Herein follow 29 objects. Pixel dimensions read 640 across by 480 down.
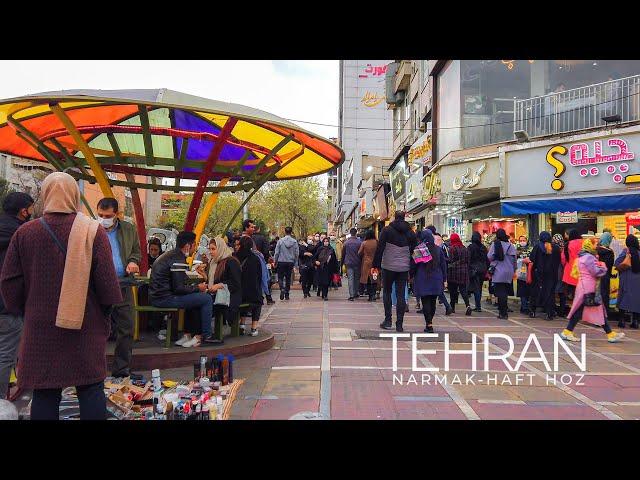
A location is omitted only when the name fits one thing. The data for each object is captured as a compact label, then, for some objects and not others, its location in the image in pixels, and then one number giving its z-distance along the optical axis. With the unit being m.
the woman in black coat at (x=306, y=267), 15.86
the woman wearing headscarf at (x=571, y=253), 10.09
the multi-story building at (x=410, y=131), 21.94
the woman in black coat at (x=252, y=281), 7.85
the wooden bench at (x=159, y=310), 6.46
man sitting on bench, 6.44
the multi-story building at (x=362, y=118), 70.81
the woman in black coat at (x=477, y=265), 11.95
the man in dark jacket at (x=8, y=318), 4.61
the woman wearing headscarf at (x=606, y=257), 9.98
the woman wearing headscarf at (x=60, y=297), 3.27
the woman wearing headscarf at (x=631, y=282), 9.89
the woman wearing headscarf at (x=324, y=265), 15.09
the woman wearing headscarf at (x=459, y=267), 11.75
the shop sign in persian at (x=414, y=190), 21.12
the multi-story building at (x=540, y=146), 12.37
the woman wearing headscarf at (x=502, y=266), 11.02
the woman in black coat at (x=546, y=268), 10.90
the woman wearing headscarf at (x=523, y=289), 12.03
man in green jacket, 5.66
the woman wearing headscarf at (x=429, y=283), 8.76
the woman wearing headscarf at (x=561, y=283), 11.11
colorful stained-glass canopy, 6.07
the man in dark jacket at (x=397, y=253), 8.84
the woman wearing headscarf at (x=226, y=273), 7.33
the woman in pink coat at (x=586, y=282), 8.03
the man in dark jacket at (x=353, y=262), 14.94
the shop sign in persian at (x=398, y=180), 26.06
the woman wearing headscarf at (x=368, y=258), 14.49
